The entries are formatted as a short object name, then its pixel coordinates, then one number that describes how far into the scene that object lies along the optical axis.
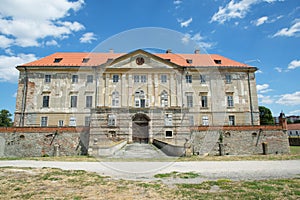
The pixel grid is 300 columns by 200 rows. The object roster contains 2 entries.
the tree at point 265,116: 44.47
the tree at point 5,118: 48.49
